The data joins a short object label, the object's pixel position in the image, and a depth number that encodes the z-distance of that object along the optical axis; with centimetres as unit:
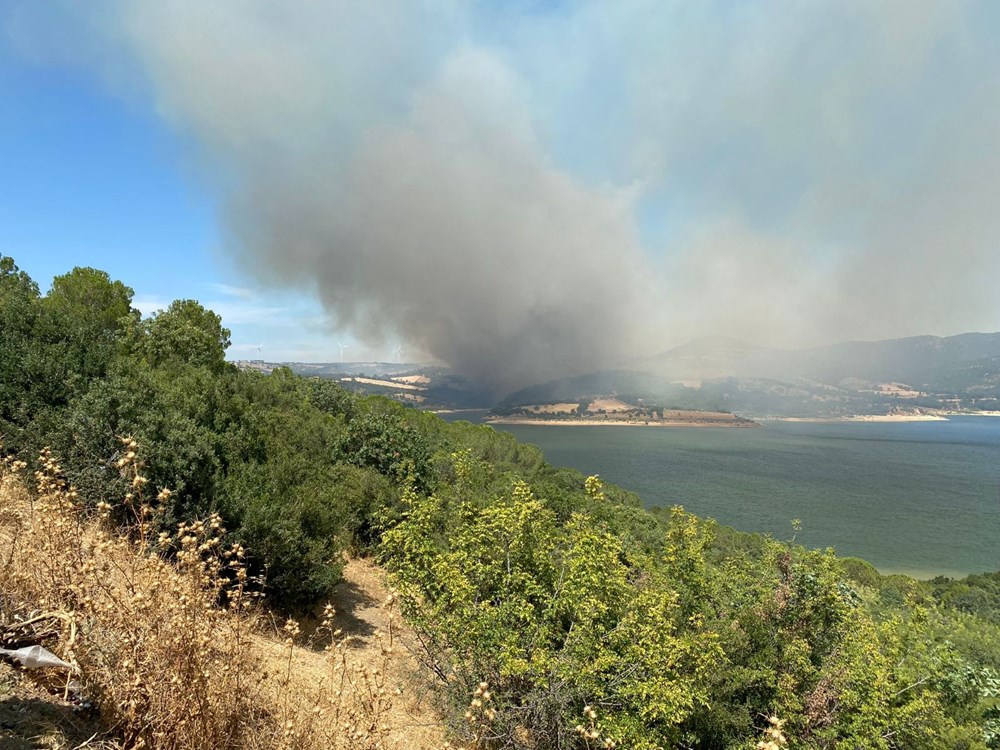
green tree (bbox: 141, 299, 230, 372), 2800
